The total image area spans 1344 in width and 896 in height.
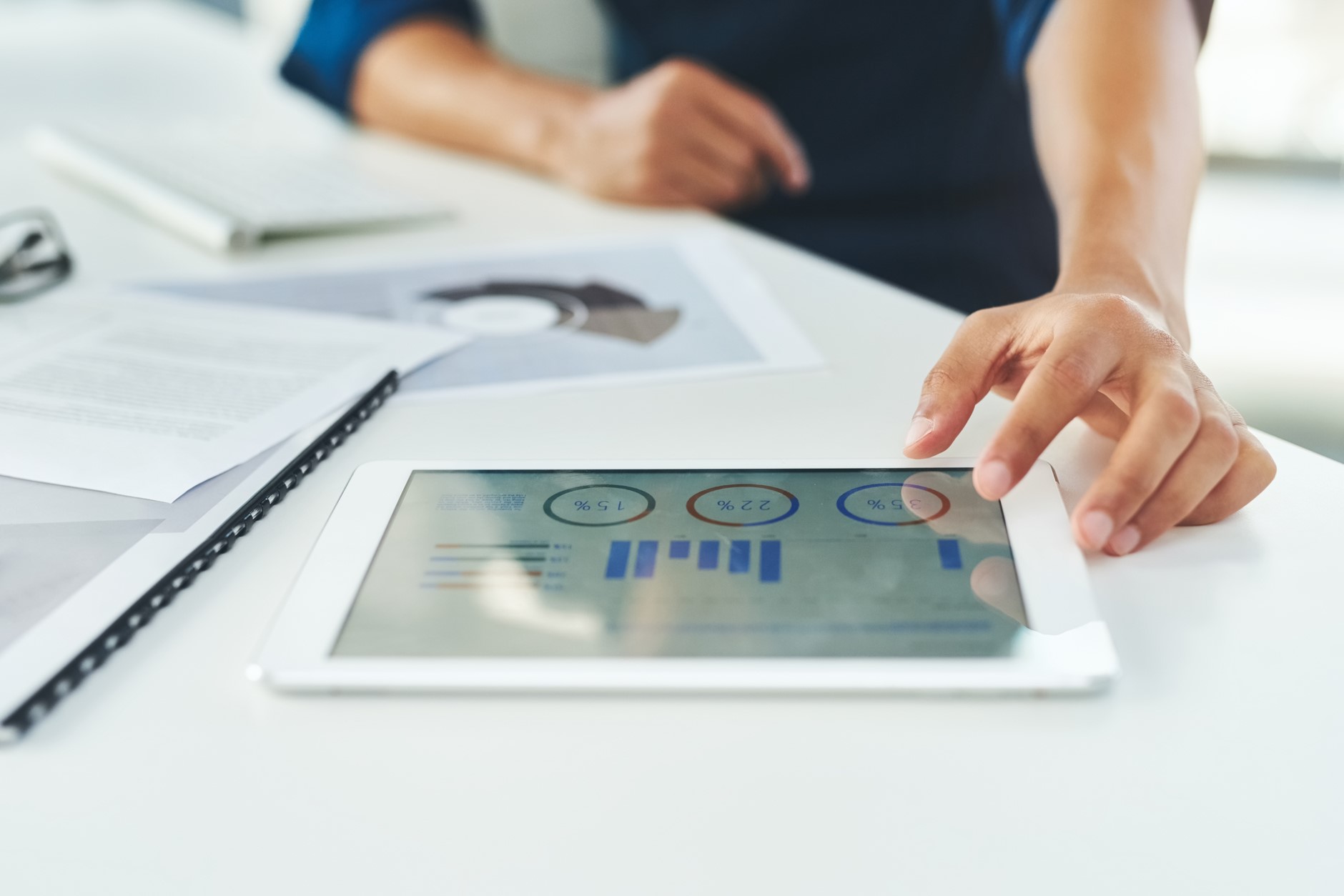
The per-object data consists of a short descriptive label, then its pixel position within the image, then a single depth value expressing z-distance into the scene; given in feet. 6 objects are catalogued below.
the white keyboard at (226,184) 2.63
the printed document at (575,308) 1.86
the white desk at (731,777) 0.87
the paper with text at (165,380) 1.51
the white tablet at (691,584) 1.04
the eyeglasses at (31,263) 2.25
